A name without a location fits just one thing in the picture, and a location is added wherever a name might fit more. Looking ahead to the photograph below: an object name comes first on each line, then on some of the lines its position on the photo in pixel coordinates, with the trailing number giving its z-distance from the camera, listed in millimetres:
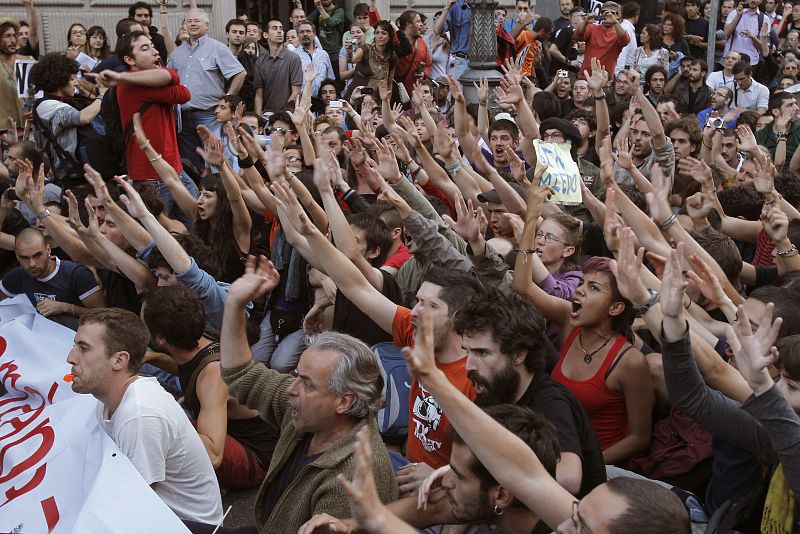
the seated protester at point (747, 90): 11375
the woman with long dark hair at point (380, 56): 11031
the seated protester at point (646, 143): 6613
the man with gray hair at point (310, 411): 3234
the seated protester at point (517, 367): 3354
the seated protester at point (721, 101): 10706
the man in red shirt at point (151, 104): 7453
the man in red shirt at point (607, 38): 12219
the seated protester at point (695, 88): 11172
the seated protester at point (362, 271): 4691
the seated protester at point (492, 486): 2797
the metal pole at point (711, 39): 11900
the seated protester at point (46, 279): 5887
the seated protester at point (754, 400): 2775
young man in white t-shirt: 3596
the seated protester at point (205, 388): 4367
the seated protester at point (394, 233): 5496
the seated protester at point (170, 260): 5133
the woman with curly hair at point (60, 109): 7816
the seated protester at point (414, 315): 3707
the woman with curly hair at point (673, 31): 13125
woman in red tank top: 3924
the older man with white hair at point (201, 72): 9633
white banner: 3346
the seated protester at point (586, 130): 8102
